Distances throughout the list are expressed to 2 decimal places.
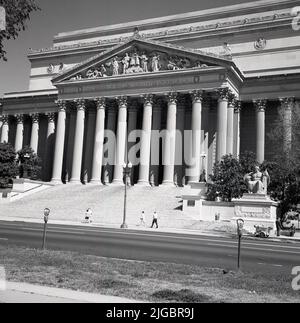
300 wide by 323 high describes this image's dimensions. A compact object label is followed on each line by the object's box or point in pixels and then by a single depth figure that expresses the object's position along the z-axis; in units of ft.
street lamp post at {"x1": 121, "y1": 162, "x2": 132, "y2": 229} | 128.16
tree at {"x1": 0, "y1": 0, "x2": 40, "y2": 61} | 50.93
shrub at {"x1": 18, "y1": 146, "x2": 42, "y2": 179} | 196.69
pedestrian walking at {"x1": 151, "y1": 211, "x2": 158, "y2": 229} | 117.77
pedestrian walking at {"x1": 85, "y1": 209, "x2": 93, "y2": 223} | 128.84
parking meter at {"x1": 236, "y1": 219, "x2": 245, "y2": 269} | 50.64
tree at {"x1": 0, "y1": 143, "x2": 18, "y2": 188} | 188.01
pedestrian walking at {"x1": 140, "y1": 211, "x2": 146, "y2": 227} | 124.16
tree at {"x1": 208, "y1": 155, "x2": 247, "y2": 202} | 136.26
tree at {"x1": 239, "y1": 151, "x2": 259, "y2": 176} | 140.13
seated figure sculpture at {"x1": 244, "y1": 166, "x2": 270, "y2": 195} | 112.60
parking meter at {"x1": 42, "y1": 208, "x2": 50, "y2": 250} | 62.69
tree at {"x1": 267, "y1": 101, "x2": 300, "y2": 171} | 129.24
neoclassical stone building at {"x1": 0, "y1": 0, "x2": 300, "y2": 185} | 171.32
